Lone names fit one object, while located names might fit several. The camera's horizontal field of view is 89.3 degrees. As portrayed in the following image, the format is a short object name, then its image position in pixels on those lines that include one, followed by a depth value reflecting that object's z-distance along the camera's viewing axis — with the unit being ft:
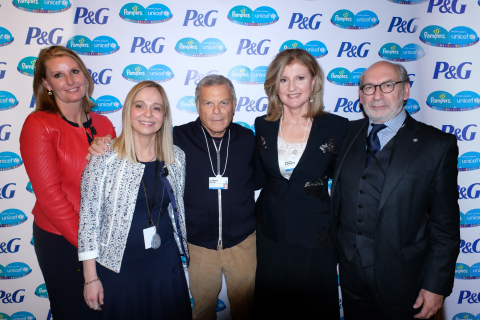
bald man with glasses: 5.43
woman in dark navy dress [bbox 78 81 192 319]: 5.32
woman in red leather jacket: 5.91
